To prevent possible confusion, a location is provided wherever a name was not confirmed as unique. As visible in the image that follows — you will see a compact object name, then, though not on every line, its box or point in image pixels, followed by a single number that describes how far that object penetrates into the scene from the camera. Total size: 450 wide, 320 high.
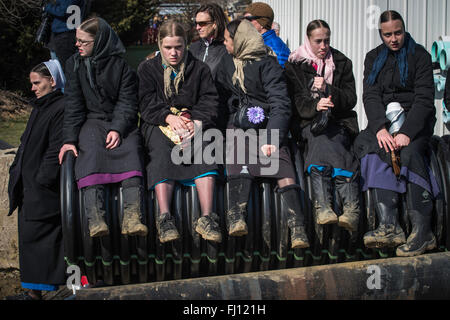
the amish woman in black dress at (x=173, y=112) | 7.36
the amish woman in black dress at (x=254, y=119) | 7.28
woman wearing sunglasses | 9.63
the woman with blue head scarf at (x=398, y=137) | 7.36
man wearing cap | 10.48
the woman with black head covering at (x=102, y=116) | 7.24
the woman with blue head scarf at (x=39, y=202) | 7.79
